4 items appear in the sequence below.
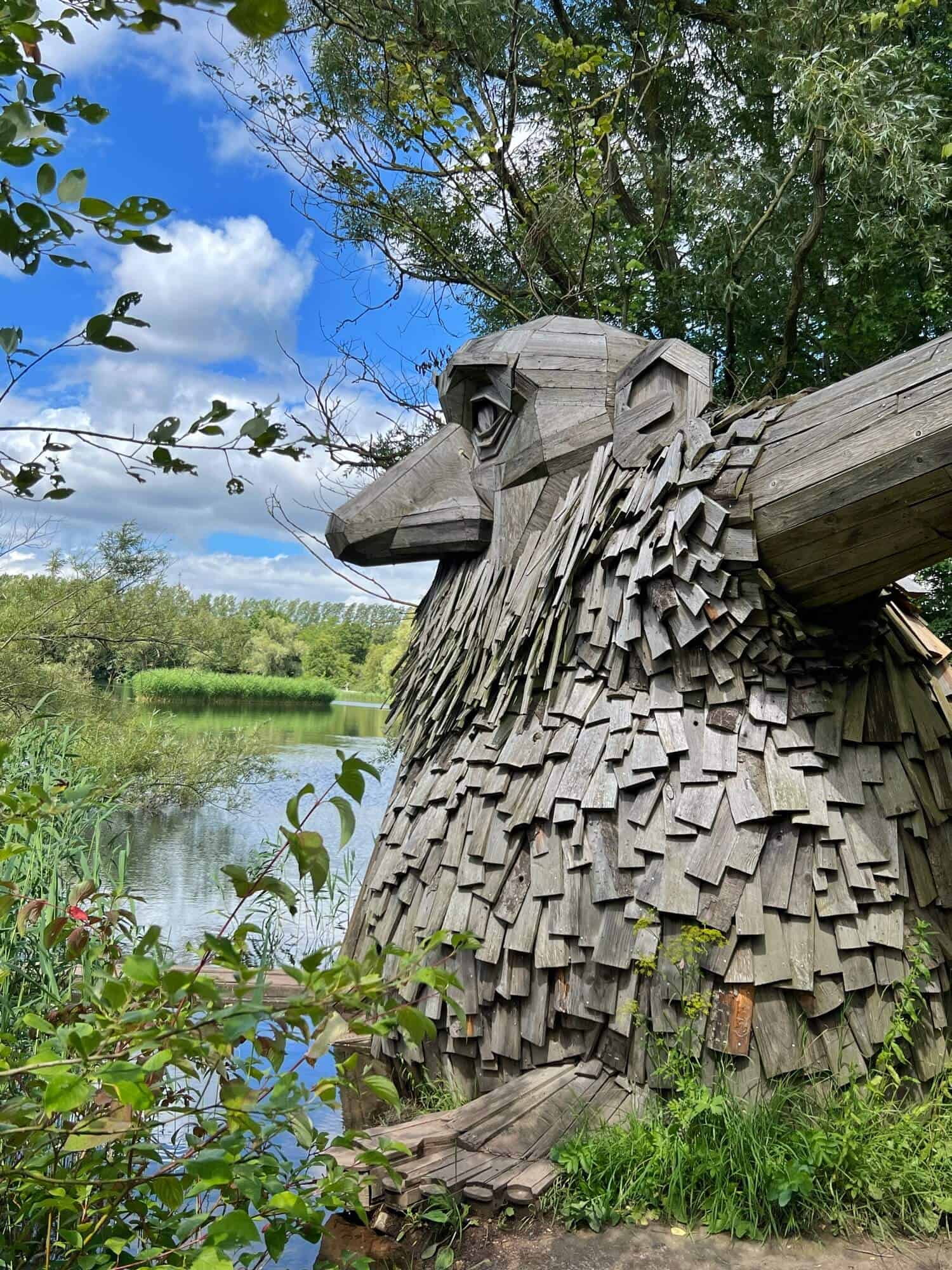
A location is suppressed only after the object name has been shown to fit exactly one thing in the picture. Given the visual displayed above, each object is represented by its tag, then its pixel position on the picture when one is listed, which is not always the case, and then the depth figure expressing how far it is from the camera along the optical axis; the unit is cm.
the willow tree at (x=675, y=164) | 709
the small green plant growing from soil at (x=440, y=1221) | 261
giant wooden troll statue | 285
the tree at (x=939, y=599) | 846
